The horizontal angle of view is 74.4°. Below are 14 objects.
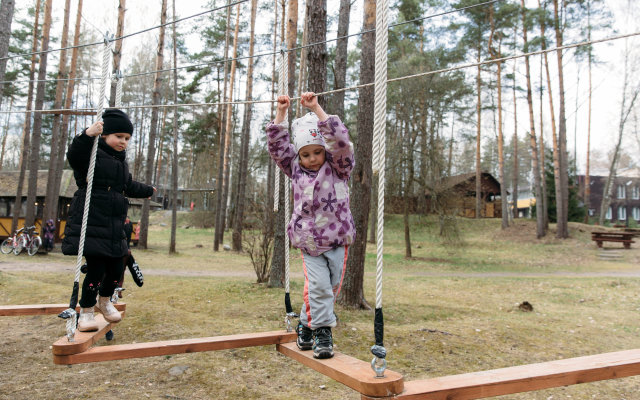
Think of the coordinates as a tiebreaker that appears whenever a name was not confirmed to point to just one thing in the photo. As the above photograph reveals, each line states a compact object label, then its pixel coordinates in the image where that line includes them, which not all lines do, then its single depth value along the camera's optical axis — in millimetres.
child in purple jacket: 2629
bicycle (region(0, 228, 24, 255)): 14281
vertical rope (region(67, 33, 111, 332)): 2775
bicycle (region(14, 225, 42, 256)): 14102
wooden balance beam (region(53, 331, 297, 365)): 2621
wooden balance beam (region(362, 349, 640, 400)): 1987
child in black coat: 2965
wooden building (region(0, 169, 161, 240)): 18984
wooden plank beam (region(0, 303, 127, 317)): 3910
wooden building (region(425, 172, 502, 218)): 15977
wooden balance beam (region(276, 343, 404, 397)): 1924
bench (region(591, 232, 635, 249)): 18562
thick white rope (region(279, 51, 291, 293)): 3246
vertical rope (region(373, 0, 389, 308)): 2152
